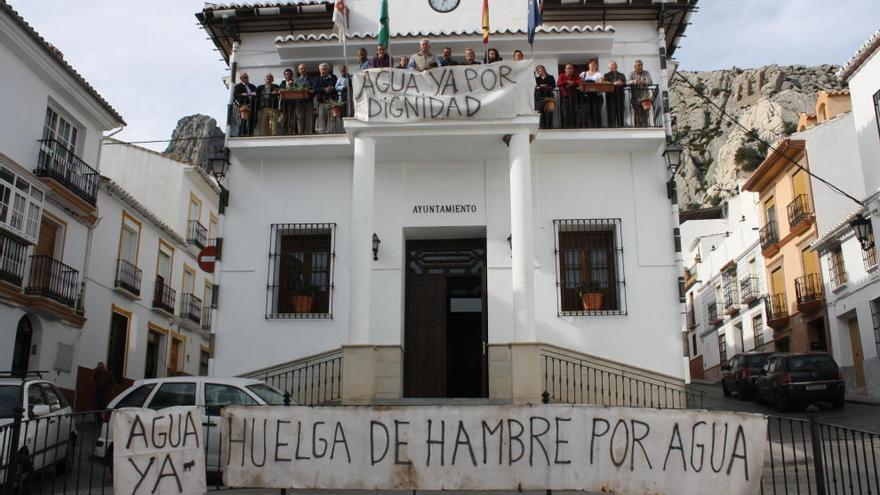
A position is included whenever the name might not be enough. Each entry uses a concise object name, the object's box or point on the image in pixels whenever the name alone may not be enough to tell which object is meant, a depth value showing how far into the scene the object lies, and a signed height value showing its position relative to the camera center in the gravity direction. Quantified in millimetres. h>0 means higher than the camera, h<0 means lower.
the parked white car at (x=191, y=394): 10898 +269
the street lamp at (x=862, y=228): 21156 +5090
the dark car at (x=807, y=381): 20266 +899
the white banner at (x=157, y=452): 7477 -381
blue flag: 13820 +7063
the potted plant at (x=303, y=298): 14125 +2080
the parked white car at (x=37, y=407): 10055 +72
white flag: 14242 +7273
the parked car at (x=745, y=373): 24189 +1319
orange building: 29250 +6572
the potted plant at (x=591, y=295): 13922 +2126
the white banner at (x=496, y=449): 7738 -357
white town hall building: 13539 +3541
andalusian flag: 14070 +7029
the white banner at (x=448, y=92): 13516 +5585
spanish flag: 14055 +7121
